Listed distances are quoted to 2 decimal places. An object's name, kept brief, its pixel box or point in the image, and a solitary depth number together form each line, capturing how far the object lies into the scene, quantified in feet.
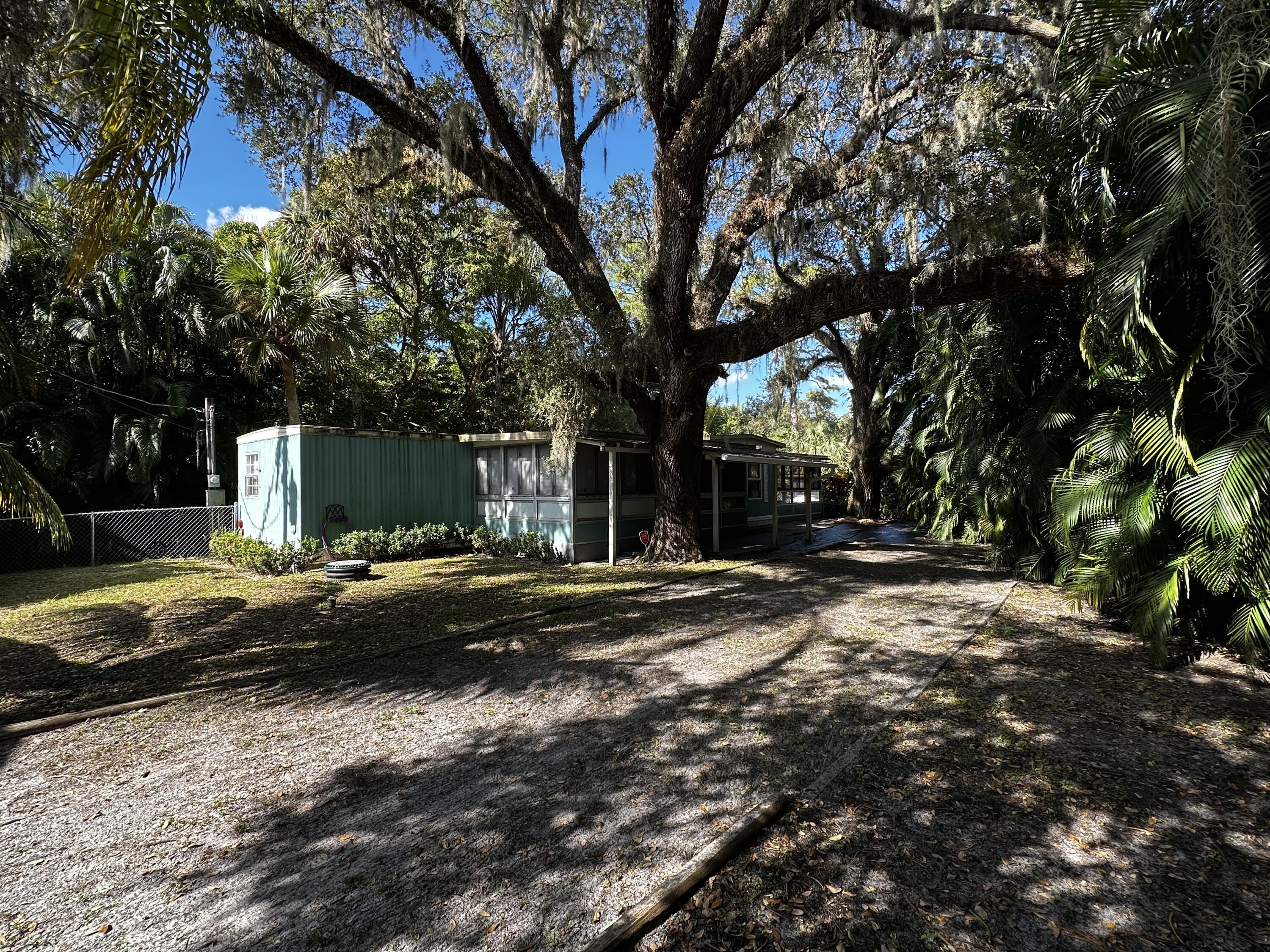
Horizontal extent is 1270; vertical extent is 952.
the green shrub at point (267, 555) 33.30
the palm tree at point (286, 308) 38.83
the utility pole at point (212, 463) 39.50
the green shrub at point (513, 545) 37.83
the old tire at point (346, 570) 30.58
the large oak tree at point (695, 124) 24.79
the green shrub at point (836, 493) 77.25
